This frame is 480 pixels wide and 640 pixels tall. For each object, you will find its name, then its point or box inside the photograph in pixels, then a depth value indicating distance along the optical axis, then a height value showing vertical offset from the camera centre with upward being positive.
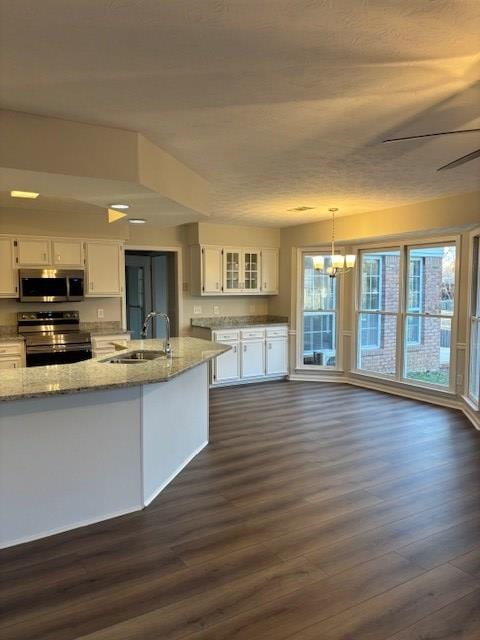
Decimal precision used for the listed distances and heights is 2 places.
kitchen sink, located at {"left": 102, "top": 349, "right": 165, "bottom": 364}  4.09 -0.55
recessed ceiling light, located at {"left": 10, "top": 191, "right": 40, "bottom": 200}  4.63 +1.00
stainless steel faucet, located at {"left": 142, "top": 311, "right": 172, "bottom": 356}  4.03 -0.45
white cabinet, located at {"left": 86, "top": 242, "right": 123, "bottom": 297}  5.96 +0.33
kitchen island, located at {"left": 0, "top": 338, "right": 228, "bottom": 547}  2.78 -0.95
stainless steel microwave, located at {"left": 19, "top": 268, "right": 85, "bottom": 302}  5.52 +0.12
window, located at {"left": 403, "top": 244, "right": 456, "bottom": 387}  5.99 -0.23
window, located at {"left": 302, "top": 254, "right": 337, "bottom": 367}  7.59 -0.37
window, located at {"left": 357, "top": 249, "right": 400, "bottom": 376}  6.80 -0.24
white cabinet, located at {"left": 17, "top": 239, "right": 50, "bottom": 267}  5.54 +0.50
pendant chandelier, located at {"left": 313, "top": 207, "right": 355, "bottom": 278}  5.77 +0.41
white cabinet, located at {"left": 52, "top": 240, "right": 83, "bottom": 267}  5.75 +0.52
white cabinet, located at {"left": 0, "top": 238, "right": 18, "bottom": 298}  5.43 +0.27
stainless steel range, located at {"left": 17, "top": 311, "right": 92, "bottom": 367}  5.45 -0.51
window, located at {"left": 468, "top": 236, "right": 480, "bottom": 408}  5.38 -0.46
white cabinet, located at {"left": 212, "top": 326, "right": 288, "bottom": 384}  6.96 -0.93
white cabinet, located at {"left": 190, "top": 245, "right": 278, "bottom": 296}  7.07 +0.37
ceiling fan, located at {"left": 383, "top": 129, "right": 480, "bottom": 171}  2.37 +0.70
